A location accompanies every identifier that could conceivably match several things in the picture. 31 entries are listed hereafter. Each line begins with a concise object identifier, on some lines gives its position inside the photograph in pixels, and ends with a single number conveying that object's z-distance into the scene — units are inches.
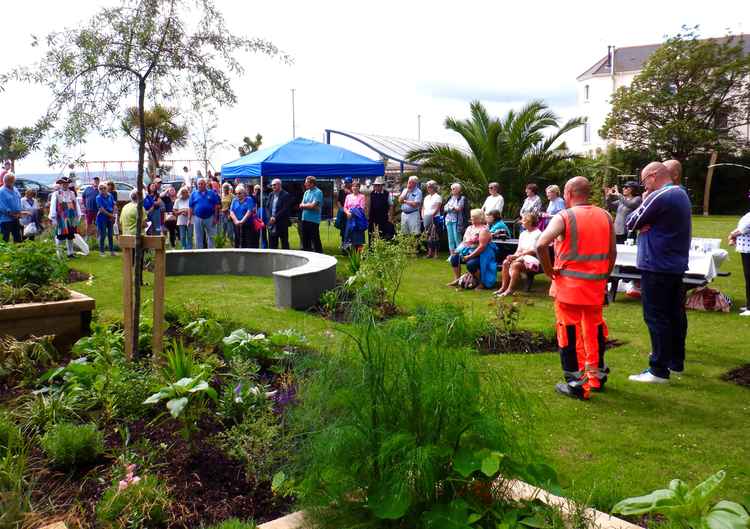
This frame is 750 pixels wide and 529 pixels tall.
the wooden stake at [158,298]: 207.2
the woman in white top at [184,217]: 642.2
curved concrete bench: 474.4
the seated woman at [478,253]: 438.3
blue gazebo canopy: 632.4
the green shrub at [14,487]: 114.1
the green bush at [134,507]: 121.0
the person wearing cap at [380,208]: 636.7
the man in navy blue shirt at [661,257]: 225.5
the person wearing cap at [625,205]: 475.5
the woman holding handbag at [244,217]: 612.4
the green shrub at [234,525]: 118.5
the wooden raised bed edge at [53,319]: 246.2
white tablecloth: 350.0
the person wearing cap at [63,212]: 571.8
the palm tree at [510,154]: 700.0
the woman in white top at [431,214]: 614.2
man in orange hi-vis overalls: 209.0
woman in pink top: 596.1
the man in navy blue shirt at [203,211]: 615.8
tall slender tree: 196.9
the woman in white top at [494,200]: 537.2
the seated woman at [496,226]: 478.9
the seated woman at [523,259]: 414.9
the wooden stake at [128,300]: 212.4
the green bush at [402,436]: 99.1
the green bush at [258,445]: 141.7
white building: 2198.6
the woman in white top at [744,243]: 334.6
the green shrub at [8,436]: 143.6
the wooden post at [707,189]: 1275.8
